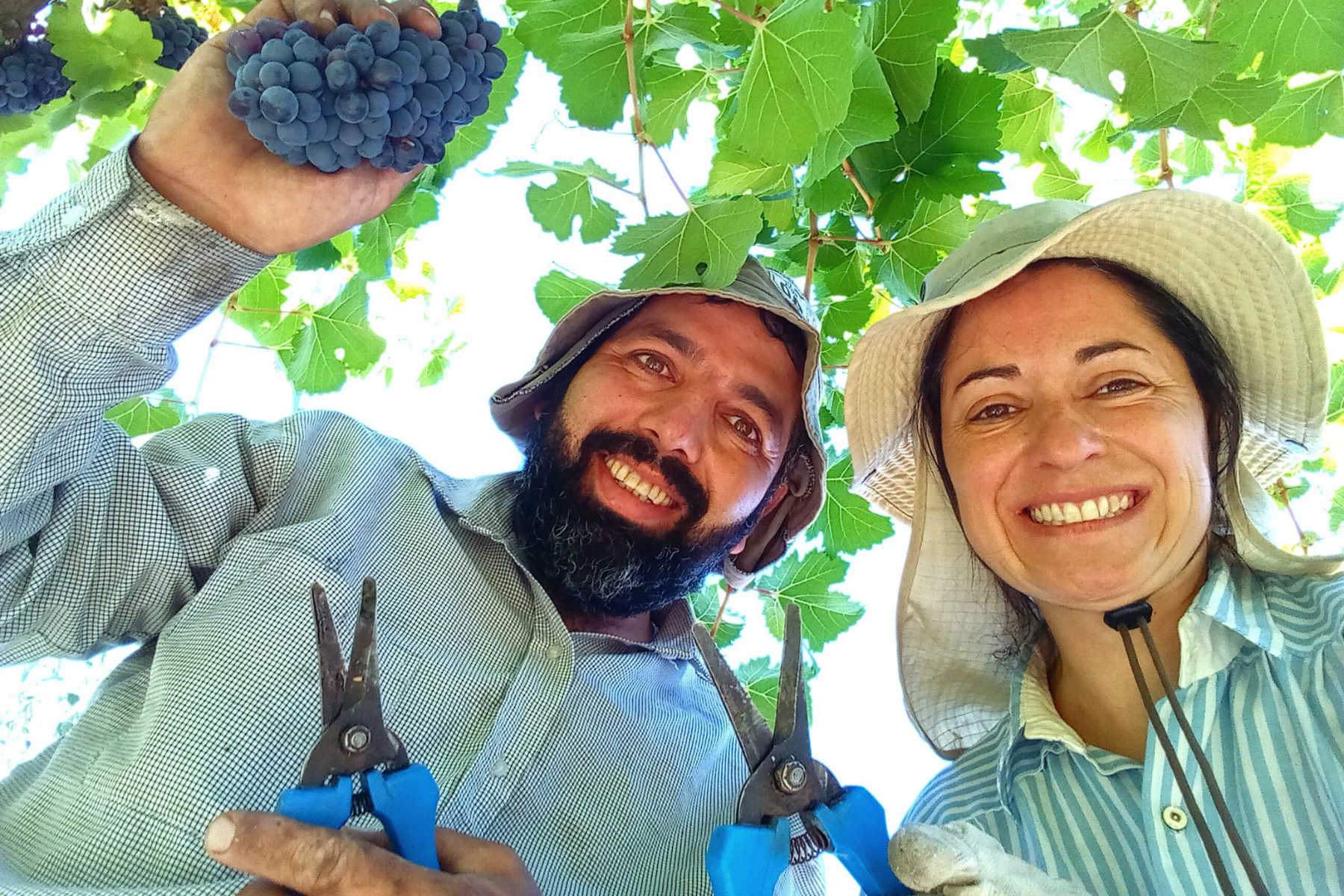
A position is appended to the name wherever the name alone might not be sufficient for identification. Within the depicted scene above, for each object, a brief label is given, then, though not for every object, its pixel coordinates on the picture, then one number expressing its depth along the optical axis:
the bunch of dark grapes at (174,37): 0.58
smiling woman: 0.46
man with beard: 0.44
